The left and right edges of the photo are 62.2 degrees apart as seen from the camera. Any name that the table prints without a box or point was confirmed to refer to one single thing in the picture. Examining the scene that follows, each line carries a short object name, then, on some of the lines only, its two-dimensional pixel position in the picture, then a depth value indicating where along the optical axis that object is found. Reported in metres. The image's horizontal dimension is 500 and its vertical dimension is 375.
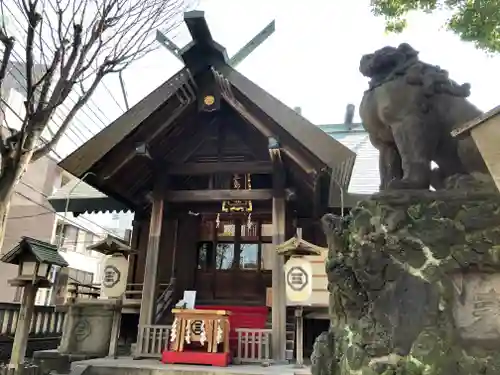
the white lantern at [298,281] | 7.29
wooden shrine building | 8.02
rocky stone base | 2.72
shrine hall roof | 7.73
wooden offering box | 7.06
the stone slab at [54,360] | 6.86
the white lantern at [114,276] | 8.34
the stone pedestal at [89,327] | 8.01
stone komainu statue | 3.45
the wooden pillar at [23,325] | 6.16
